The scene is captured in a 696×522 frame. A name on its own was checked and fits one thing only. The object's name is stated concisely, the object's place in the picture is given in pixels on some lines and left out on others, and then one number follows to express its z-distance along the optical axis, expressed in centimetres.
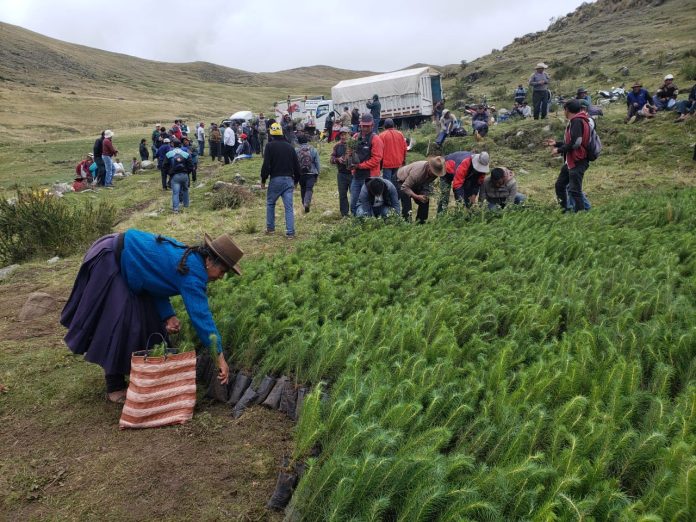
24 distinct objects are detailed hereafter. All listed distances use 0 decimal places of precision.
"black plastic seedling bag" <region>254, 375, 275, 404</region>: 387
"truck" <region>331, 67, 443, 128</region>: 2795
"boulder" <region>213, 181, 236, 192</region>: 1396
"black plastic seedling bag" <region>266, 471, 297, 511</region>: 283
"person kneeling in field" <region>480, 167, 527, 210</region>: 847
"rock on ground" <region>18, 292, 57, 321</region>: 598
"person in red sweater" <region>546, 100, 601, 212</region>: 820
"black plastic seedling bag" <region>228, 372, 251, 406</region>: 396
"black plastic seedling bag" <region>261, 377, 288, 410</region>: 382
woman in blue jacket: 378
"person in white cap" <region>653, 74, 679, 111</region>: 1682
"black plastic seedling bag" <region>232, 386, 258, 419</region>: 379
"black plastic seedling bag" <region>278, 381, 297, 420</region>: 374
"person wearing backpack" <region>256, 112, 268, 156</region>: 2372
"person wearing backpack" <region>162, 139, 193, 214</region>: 1183
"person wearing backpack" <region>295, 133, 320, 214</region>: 1085
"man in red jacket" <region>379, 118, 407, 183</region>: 949
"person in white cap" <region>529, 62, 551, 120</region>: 1662
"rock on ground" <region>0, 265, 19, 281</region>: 785
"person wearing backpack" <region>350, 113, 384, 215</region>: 889
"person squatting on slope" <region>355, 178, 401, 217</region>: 830
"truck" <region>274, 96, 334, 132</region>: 3120
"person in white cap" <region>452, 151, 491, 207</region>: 829
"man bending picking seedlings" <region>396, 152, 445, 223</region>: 822
